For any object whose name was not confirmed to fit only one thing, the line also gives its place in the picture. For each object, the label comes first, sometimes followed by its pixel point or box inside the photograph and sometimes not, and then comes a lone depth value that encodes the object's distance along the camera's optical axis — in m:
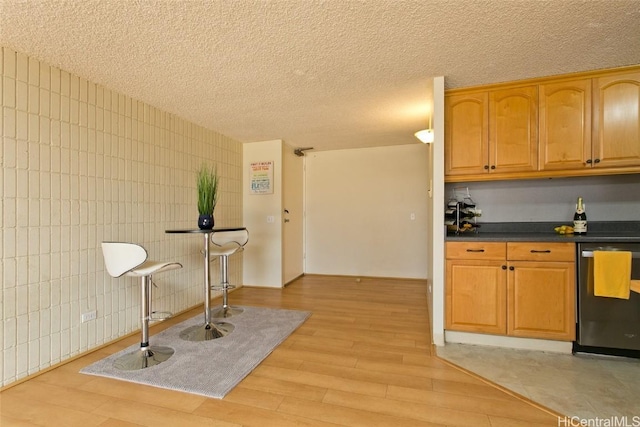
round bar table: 2.62
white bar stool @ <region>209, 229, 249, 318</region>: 3.10
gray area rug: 1.93
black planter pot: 2.60
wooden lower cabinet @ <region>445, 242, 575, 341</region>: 2.32
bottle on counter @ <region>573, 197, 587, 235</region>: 2.62
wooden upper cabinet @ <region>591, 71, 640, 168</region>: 2.35
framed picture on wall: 4.57
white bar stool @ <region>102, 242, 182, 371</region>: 2.10
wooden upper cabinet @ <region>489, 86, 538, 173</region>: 2.54
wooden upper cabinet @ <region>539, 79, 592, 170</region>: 2.44
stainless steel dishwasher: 2.18
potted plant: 2.61
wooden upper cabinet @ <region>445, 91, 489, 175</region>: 2.64
